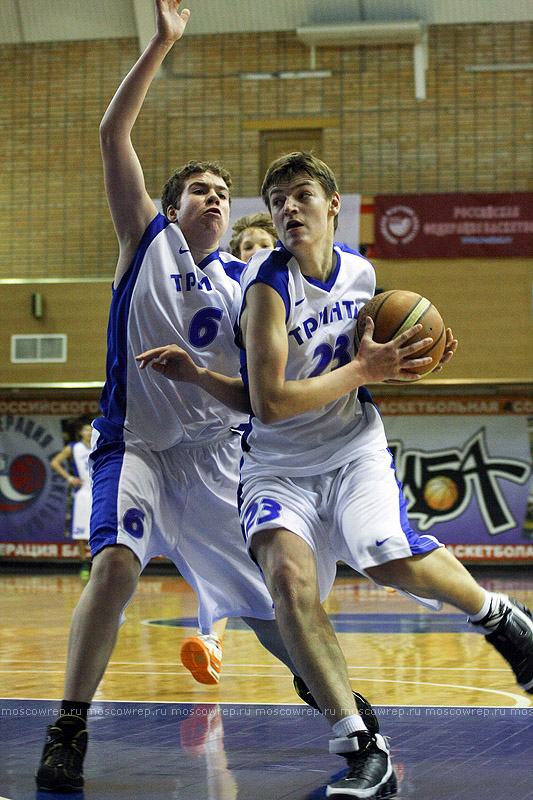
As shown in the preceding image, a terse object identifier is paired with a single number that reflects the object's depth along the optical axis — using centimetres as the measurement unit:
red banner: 1334
